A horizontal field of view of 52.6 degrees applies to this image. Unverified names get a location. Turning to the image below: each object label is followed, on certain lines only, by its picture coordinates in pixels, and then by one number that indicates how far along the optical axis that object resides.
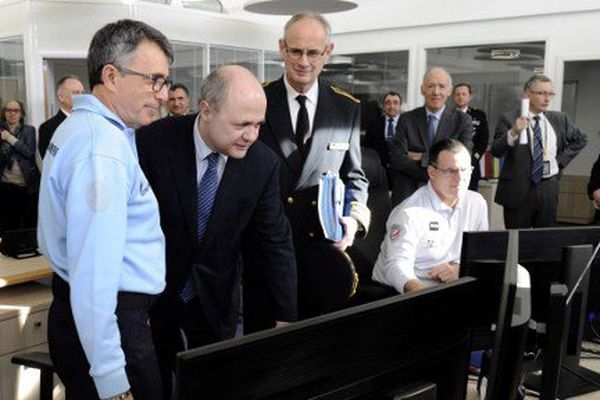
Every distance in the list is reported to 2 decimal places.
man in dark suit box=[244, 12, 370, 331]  2.05
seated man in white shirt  2.18
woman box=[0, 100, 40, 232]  5.41
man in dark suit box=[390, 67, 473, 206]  3.96
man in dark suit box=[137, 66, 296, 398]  1.62
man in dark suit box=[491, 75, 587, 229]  4.21
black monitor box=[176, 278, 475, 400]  0.65
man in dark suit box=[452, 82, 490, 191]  4.84
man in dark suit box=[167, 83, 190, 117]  4.67
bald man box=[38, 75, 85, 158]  4.25
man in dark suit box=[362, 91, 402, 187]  4.76
